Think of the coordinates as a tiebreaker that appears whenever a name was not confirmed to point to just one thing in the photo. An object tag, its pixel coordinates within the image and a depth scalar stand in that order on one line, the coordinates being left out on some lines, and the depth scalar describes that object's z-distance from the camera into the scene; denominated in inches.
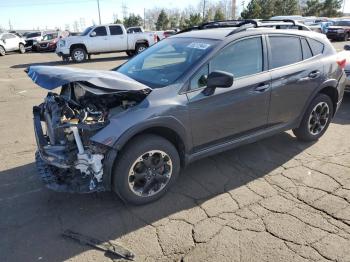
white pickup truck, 723.4
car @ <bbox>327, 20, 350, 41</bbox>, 1099.9
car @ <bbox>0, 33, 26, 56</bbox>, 976.1
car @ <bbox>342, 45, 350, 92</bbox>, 301.4
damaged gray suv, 131.6
